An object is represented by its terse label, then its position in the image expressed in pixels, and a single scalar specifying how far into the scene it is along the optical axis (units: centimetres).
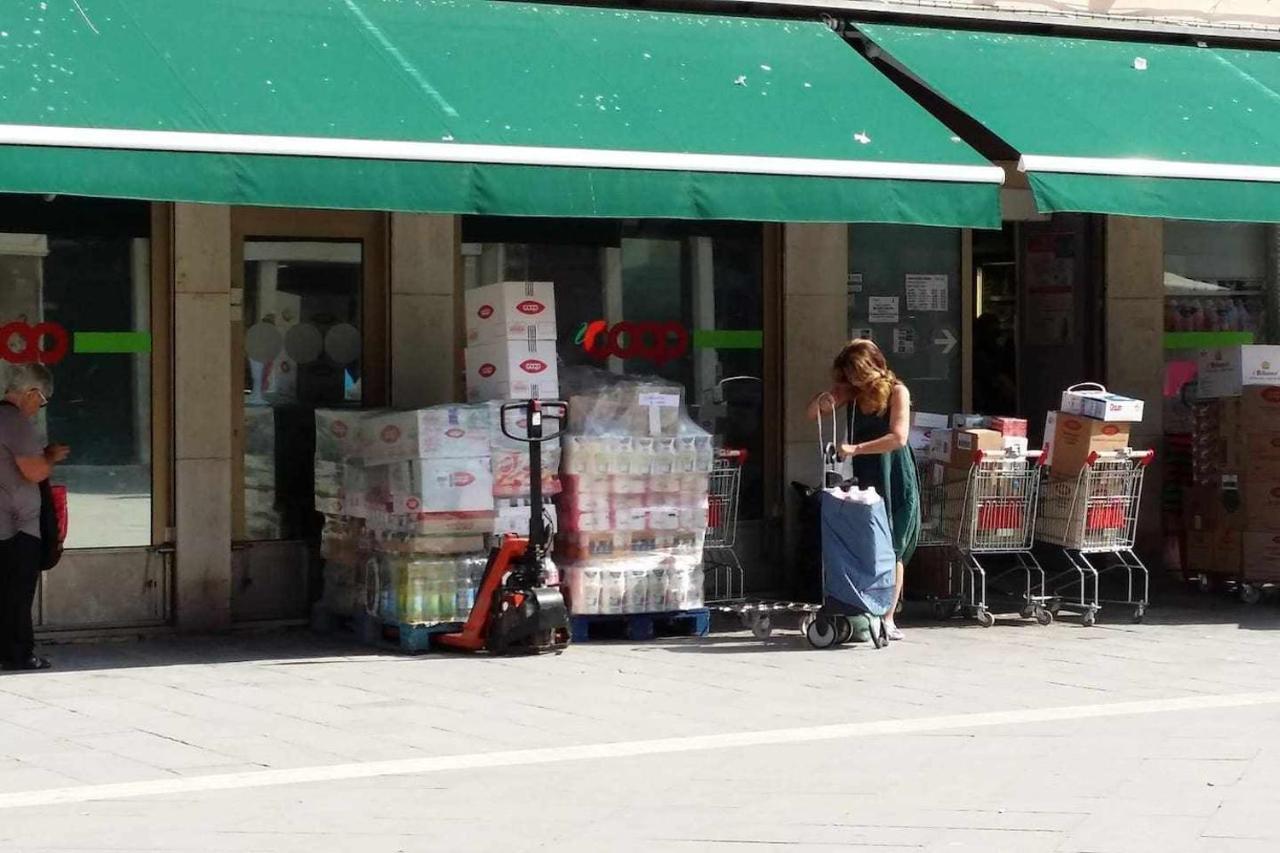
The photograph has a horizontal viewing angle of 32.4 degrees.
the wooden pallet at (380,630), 1160
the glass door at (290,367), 1270
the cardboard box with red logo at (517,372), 1194
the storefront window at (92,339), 1205
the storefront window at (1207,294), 1554
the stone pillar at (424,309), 1290
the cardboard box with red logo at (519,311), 1191
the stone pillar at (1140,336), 1527
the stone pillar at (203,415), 1239
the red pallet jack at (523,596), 1125
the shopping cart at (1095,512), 1284
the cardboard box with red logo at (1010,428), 1291
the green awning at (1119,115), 1233
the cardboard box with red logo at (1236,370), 1373
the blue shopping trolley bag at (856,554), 1166
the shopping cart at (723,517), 1290
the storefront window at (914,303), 1455
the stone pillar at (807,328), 1403
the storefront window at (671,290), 1330
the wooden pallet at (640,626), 1209
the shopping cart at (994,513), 1277
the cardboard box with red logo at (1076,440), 1279
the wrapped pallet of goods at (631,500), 1198
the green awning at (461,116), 1022
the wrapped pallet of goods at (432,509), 1148
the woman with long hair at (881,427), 1205
